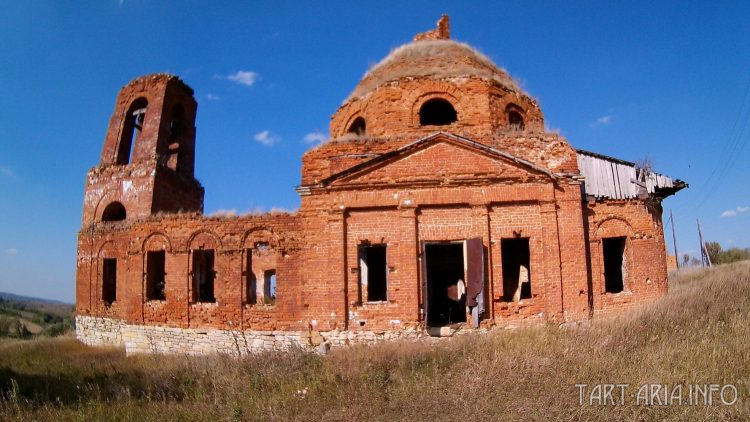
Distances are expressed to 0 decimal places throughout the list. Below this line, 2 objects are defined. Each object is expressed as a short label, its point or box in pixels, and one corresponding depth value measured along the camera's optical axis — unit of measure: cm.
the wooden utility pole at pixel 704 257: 3019
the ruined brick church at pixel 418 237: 1159
